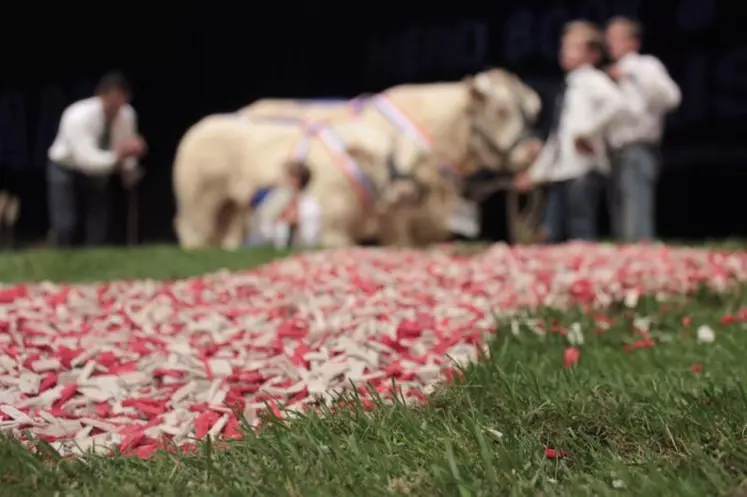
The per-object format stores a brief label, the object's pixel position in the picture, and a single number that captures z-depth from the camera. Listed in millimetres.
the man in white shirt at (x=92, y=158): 6371
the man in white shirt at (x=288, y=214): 6359
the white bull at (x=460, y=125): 6285
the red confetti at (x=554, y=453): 1426
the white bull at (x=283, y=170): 6258
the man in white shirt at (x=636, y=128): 5645
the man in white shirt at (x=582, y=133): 5625
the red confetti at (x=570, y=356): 2173
